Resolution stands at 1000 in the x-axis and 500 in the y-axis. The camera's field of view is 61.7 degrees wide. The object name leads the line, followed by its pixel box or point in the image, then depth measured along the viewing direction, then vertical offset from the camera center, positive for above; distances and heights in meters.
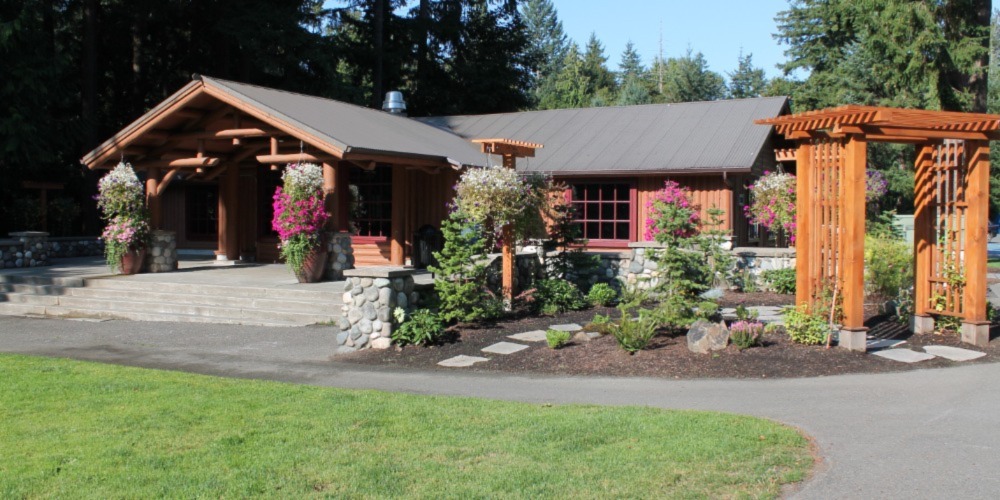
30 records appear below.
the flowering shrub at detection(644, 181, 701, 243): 9.91 +0.25
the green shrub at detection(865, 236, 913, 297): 13.05 -0.44
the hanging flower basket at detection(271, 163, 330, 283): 13.67 +0.35
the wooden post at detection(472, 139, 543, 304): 11.77 -0.06
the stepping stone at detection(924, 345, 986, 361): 8.68 -1.20
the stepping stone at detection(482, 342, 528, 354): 9.38 -1.20
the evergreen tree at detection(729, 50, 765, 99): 55.78 +10.84
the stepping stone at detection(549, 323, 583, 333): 10.59 -1.10
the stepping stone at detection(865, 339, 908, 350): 9.20 -1.15
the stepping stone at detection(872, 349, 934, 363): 8.54 -1.20
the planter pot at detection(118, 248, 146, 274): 15.40 -0.35
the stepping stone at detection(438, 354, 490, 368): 8.87 -1.28
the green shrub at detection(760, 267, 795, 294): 14.24 -0.68
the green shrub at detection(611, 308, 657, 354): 8.90 -0.99
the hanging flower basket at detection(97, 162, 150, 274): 15.28 +0.43
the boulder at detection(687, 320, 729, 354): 8.73 -1.02
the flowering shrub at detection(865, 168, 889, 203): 16.20 +1.06
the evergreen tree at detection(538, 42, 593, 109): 55.59 +10.97
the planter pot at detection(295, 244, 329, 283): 13.81 -0.40
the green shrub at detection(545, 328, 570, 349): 9.21 -1.07
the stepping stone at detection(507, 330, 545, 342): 9.95 -1.14
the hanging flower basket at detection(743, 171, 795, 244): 15.89 +0.76
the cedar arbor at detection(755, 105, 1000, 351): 8.74 +0.38
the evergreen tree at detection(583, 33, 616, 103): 63.78 +13.92
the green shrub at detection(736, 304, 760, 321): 9.55 -0.84
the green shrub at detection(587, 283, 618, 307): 12.70 -0.82
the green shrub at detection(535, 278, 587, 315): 12.10 -0.80
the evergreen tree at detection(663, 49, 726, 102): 52.59 +10.06
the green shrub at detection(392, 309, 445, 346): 9.66 -1.03
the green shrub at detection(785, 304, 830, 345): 8.95 -0.93
